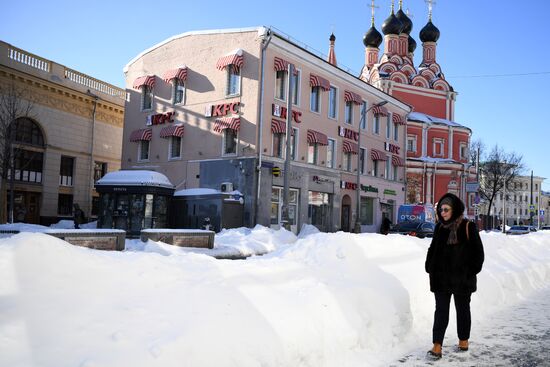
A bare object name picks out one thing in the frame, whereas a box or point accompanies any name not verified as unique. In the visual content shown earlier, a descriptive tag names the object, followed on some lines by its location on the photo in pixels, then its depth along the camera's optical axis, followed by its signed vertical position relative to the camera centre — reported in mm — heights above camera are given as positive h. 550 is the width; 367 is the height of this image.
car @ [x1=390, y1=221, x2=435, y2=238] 22870 -780
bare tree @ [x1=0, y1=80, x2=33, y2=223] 23484 +4069
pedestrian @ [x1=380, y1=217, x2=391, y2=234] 27297 -867
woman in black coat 5176 -571
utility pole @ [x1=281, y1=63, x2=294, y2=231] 20862 +1757
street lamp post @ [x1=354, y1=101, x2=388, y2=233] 26977 +440
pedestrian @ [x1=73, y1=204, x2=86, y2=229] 24609 -920
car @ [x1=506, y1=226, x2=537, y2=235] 41125 -1074
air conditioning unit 24641 +969
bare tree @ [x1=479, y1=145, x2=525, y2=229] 53906 +5702
